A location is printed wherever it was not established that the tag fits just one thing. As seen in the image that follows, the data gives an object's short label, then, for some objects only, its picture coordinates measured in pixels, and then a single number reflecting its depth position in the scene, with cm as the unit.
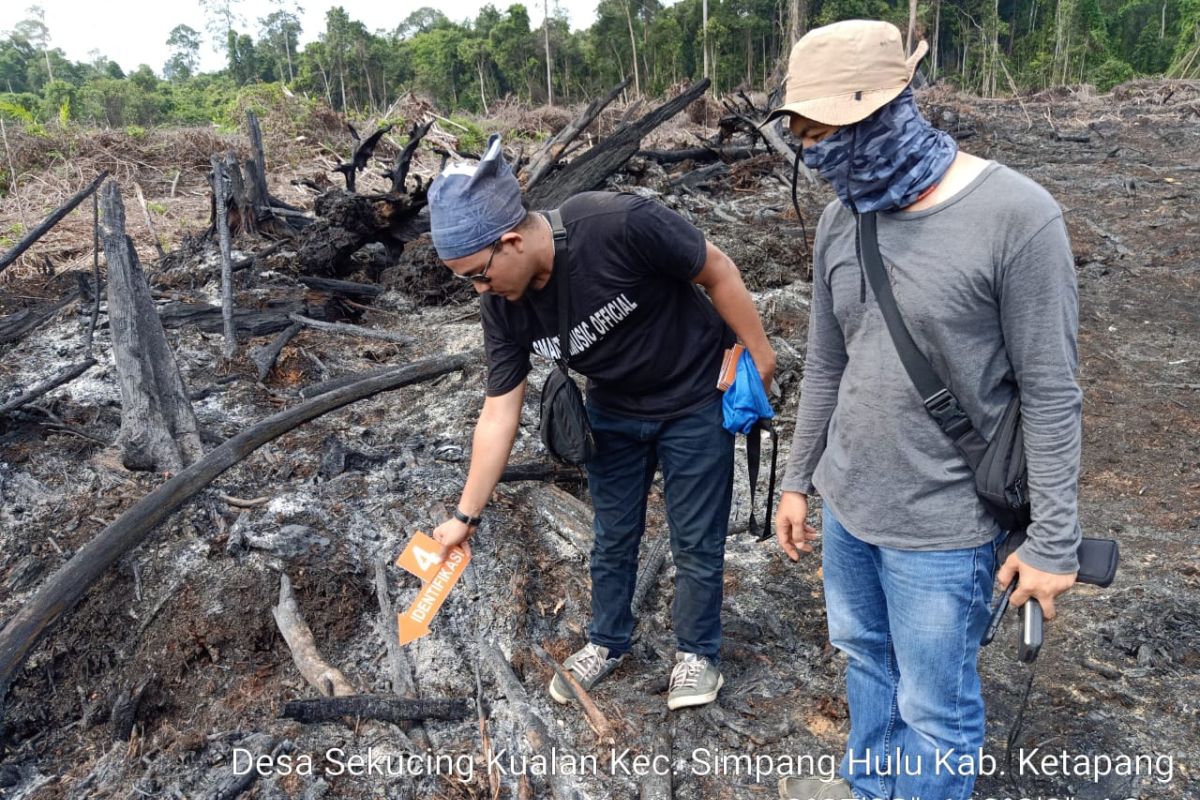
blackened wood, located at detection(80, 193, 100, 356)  554
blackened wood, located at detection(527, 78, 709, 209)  852
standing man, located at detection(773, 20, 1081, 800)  151
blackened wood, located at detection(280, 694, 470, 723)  270
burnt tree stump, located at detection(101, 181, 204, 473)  414
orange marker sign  209
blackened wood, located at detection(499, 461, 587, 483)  414
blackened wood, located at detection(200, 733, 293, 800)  249
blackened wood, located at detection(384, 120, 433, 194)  800
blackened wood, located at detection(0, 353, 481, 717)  284
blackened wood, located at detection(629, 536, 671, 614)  338
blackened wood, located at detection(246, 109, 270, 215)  834
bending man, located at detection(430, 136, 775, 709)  215
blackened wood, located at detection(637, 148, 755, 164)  1262
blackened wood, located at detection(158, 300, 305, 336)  656
